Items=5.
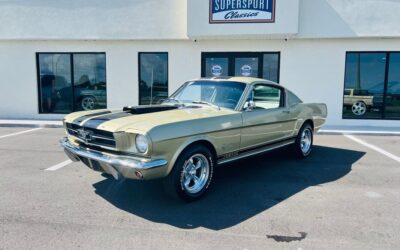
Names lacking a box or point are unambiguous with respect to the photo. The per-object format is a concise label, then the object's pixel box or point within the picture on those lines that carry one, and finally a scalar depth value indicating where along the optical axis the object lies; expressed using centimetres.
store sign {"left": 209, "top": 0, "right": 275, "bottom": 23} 1028
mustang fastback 387
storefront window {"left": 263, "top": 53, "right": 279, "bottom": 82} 1126
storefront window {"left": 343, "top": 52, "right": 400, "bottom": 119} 1097
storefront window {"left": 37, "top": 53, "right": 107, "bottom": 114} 1205
